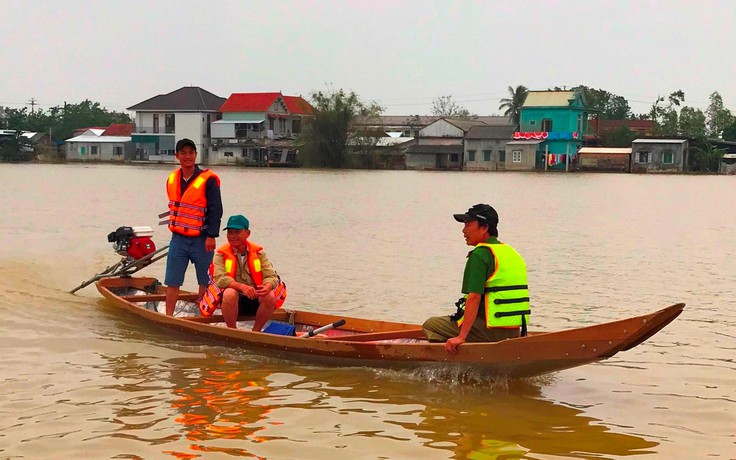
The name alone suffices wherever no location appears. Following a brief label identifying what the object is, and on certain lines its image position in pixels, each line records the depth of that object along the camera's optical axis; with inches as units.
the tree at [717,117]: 3064.0
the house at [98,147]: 3142.2
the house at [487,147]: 2742.6
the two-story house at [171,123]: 3002.0
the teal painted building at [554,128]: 2664.9
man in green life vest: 269.1
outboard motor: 439.8
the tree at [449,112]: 3863.2
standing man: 362.9
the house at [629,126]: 2982.3
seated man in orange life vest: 335.9
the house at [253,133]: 2923.2
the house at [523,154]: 2672.2
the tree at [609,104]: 3666.3
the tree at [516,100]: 3029.0
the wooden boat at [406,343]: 259.6
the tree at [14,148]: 3070.9
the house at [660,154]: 2541.8
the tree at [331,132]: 2728.8
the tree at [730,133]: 2758.4
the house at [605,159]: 2635.3
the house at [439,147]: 2789.9
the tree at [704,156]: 2566.4
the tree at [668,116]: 2896.2
